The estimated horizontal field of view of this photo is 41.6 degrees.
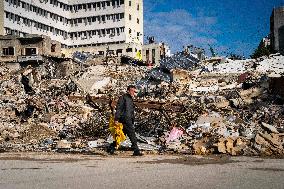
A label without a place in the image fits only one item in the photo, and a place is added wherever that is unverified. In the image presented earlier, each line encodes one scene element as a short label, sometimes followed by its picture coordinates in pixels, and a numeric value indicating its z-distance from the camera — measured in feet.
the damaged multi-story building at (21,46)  170.91
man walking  28.91
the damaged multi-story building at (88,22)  213.66
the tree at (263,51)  170.03
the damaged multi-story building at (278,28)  152.46
